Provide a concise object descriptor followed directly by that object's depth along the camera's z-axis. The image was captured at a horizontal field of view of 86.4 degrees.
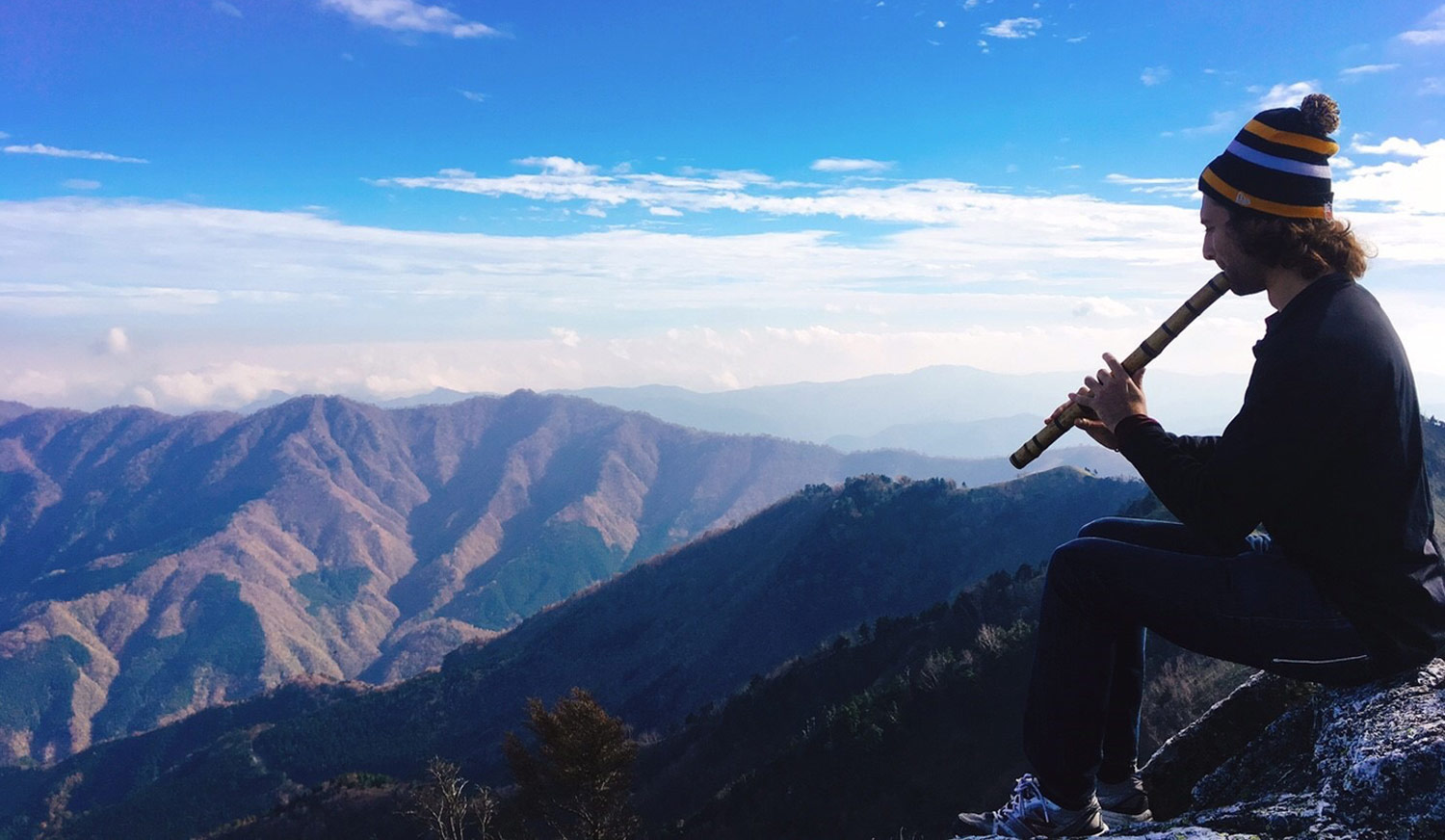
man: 3.05
